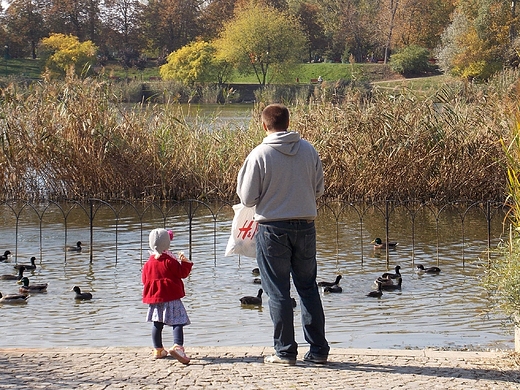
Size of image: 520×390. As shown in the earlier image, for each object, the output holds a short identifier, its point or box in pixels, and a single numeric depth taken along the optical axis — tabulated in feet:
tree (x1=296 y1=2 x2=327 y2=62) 283.79
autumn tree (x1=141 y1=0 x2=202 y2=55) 276.62
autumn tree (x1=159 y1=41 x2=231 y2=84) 214.69
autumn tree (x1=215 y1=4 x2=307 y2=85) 228.02
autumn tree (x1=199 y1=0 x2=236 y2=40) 293.84
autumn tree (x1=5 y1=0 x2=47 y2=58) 243.19
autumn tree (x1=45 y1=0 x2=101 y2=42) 266.98
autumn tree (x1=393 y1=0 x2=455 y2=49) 250.57
